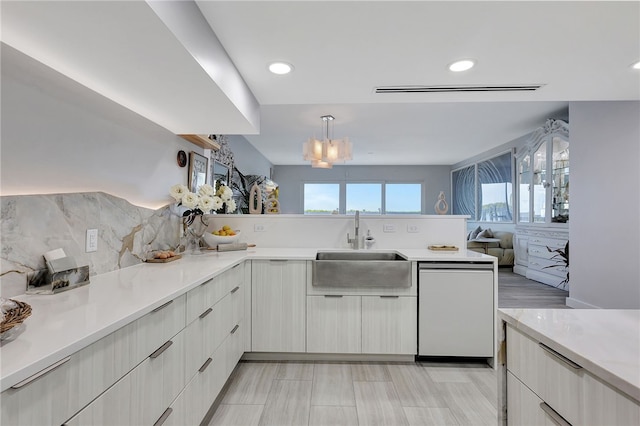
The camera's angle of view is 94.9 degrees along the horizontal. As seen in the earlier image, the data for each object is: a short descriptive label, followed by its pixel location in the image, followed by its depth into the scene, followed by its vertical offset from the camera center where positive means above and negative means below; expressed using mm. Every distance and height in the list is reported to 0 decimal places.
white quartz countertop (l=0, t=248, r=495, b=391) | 670 -324
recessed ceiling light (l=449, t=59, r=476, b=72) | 1767 +932
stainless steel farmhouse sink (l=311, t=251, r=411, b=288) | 2268 -449
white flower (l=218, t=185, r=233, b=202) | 2504 +186
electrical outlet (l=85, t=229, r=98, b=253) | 1495 -139
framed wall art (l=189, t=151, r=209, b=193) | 2604 +414
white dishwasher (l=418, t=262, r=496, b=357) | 2277 -735
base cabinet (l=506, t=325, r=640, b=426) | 637 -450
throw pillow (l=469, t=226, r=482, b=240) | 6785 -399
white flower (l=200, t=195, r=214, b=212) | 2270 +90
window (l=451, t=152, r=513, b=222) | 6289 +644
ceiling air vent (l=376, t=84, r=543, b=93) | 2107 +934
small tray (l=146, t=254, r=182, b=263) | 1931 -304
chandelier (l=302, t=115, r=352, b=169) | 4480 +1000
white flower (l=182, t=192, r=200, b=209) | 2193 +108
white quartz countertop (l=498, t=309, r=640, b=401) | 627 -324
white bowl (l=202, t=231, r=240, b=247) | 2508 -211
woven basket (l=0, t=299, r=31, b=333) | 729 -274
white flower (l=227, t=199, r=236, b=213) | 2556 +84
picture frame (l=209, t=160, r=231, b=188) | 3500 +557
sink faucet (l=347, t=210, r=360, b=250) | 2759 -223
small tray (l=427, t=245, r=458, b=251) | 2734 -300
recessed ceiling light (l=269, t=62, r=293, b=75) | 1833 +940
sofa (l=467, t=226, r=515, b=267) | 5914 -644
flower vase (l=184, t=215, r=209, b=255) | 2535 -156
